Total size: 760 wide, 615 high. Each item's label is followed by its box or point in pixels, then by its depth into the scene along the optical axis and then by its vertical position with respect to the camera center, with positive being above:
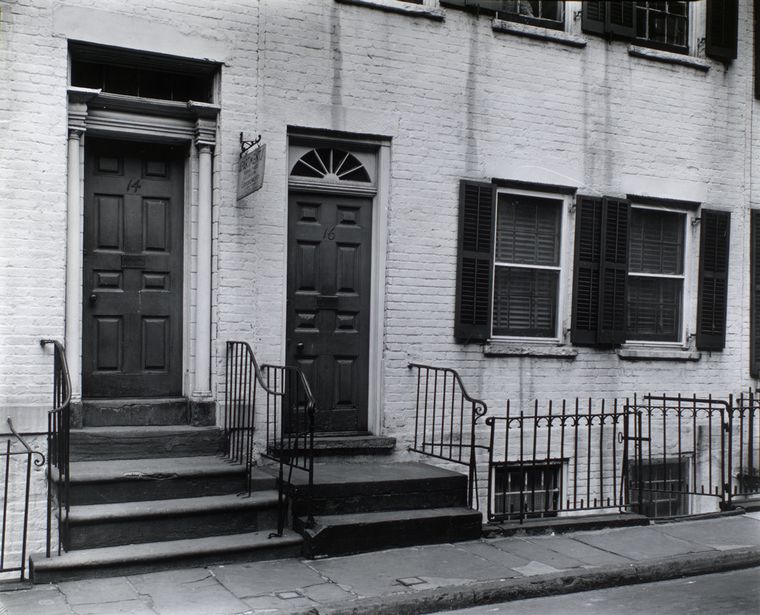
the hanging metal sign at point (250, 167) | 7.34 +1.07
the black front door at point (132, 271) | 7.92 +0.18
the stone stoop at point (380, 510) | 7.09 -1.81
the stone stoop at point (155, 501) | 6.48 -1.64
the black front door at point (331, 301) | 8.73 -0.07
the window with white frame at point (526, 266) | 9.73 +0.36
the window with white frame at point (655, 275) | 10.52 +0.32
